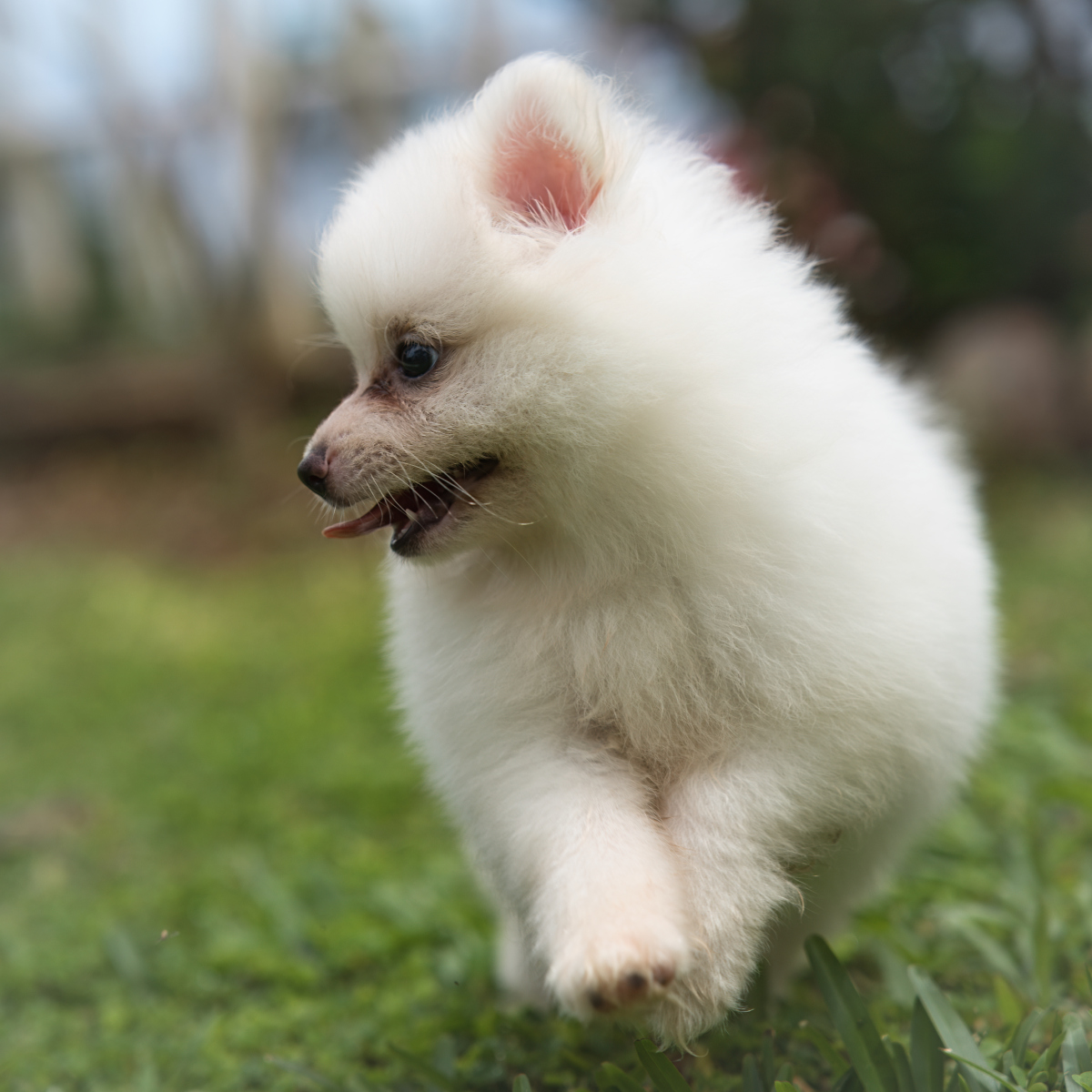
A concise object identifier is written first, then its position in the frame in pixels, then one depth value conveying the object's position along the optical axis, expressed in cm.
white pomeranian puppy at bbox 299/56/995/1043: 60
